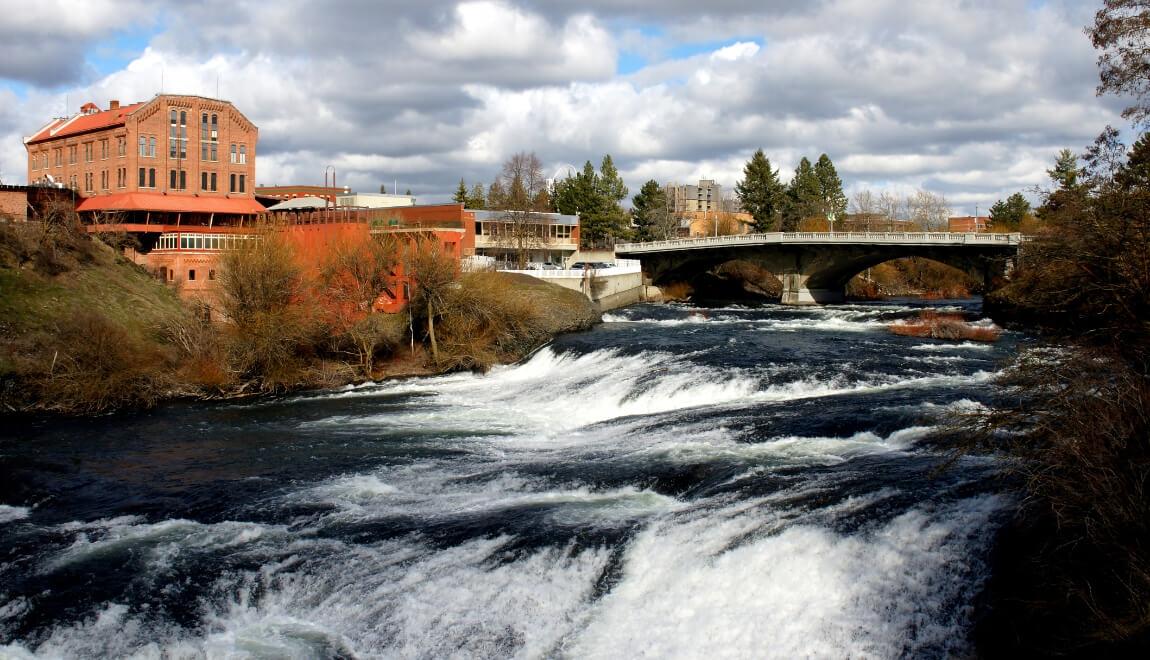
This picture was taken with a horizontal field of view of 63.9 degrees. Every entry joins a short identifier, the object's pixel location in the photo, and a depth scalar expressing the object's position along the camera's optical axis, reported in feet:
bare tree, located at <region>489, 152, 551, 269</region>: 283.38
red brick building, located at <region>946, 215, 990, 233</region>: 440.45
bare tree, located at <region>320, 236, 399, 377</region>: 133.08
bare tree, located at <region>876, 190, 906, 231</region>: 456.45
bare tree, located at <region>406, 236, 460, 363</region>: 133.59
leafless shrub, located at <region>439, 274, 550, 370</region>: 132.26
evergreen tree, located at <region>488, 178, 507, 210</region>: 322.14
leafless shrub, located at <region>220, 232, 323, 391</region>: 118.11
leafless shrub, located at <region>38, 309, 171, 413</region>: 102.68
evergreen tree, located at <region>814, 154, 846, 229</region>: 409.49
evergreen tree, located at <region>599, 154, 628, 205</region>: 365.20
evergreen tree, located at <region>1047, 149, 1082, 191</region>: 269.64
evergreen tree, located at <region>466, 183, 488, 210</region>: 410.27
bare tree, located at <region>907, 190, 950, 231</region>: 426.10
